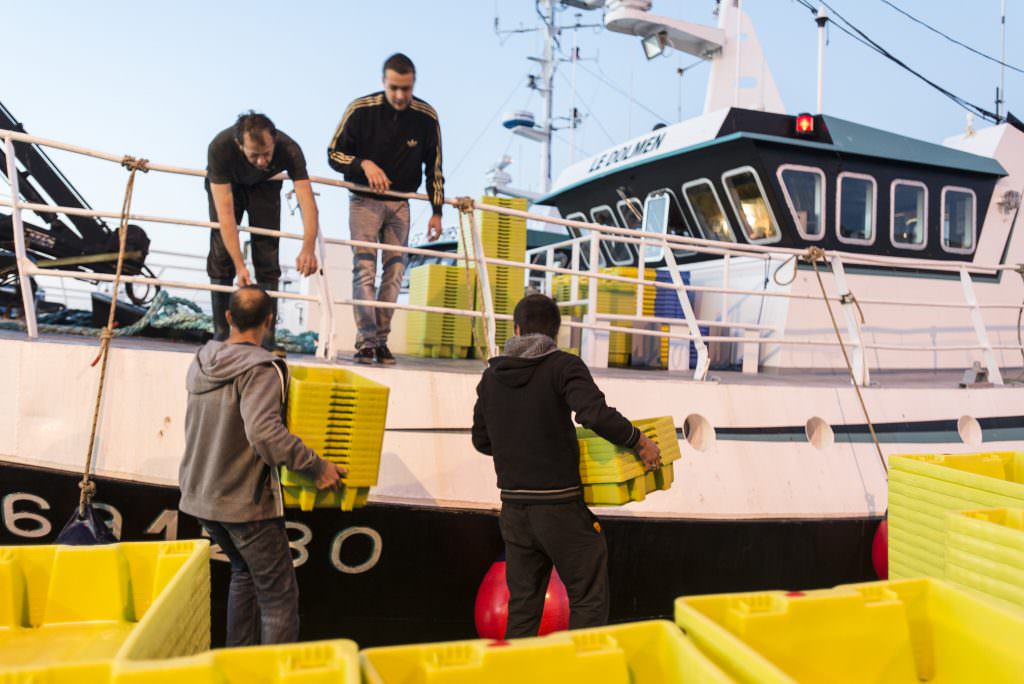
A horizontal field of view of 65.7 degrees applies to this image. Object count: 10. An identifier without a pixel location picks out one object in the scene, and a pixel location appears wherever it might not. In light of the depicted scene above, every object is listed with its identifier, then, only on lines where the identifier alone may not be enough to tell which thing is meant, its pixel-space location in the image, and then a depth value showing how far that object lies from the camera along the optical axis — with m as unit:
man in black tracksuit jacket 4.97
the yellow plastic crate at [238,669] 1.51
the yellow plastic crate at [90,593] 2.33
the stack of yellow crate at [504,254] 6.99
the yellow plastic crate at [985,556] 2.38
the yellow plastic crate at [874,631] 2.00
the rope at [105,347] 3.67
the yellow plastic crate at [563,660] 1.70
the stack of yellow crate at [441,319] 6.96
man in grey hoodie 3.06
